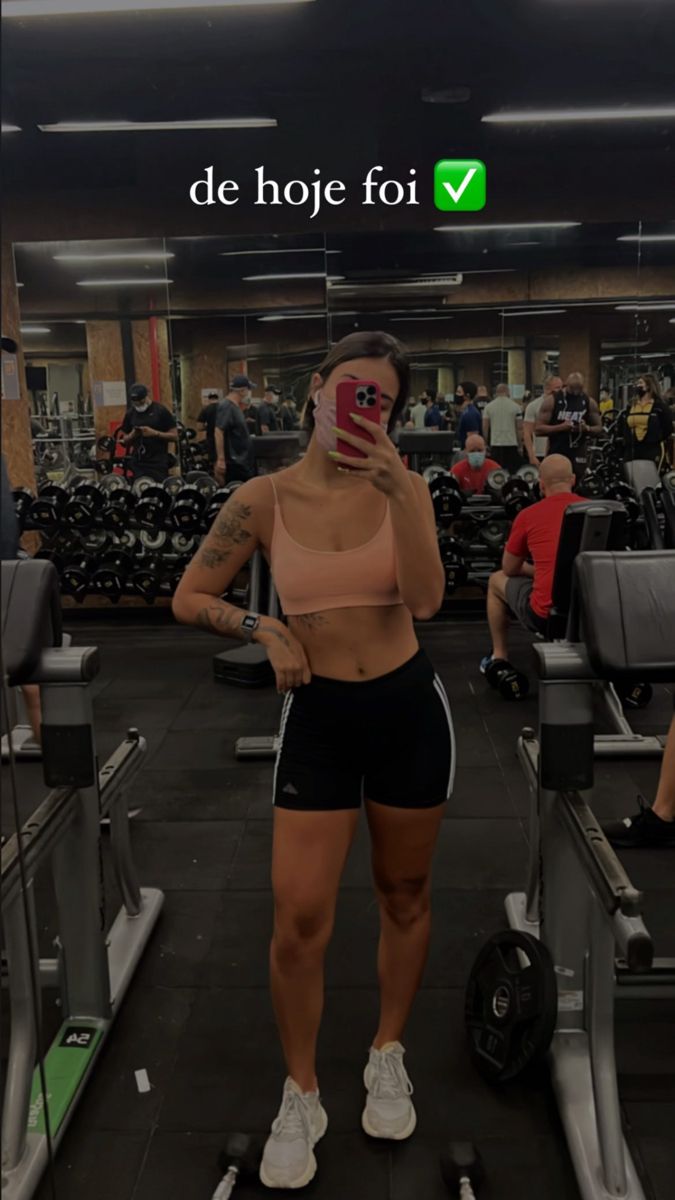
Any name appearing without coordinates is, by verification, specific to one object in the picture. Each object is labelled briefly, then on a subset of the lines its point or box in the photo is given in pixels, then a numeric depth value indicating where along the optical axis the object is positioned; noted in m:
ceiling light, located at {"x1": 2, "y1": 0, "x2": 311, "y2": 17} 3.85
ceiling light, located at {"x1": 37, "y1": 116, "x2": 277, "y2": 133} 5.32
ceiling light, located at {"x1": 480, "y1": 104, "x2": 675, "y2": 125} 5.36
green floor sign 1.60
